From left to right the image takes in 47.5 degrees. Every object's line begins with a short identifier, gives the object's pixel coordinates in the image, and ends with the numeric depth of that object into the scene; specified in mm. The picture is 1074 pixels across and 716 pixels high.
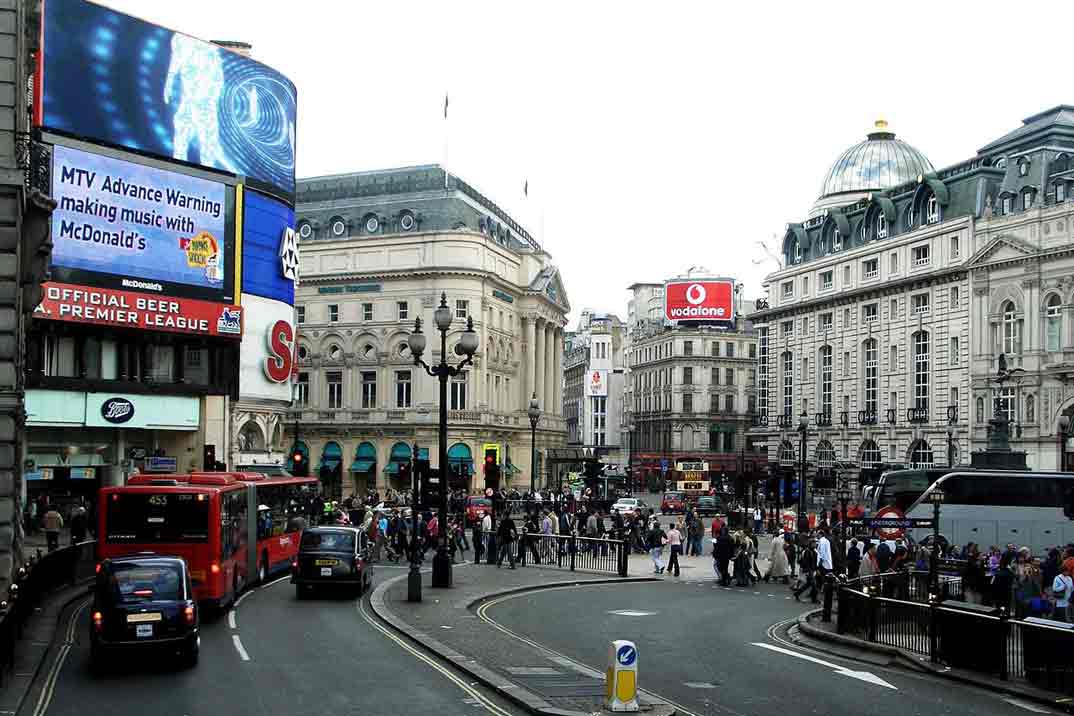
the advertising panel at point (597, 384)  138250
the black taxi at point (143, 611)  17656
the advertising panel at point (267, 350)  61969
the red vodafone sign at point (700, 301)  121500
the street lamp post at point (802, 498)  45394
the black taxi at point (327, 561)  28078
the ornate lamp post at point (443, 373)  28175
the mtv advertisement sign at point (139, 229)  48938
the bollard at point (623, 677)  14422
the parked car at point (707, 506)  71812
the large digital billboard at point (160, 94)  49344
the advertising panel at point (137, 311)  48375
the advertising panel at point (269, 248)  60094
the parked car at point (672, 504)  76312
